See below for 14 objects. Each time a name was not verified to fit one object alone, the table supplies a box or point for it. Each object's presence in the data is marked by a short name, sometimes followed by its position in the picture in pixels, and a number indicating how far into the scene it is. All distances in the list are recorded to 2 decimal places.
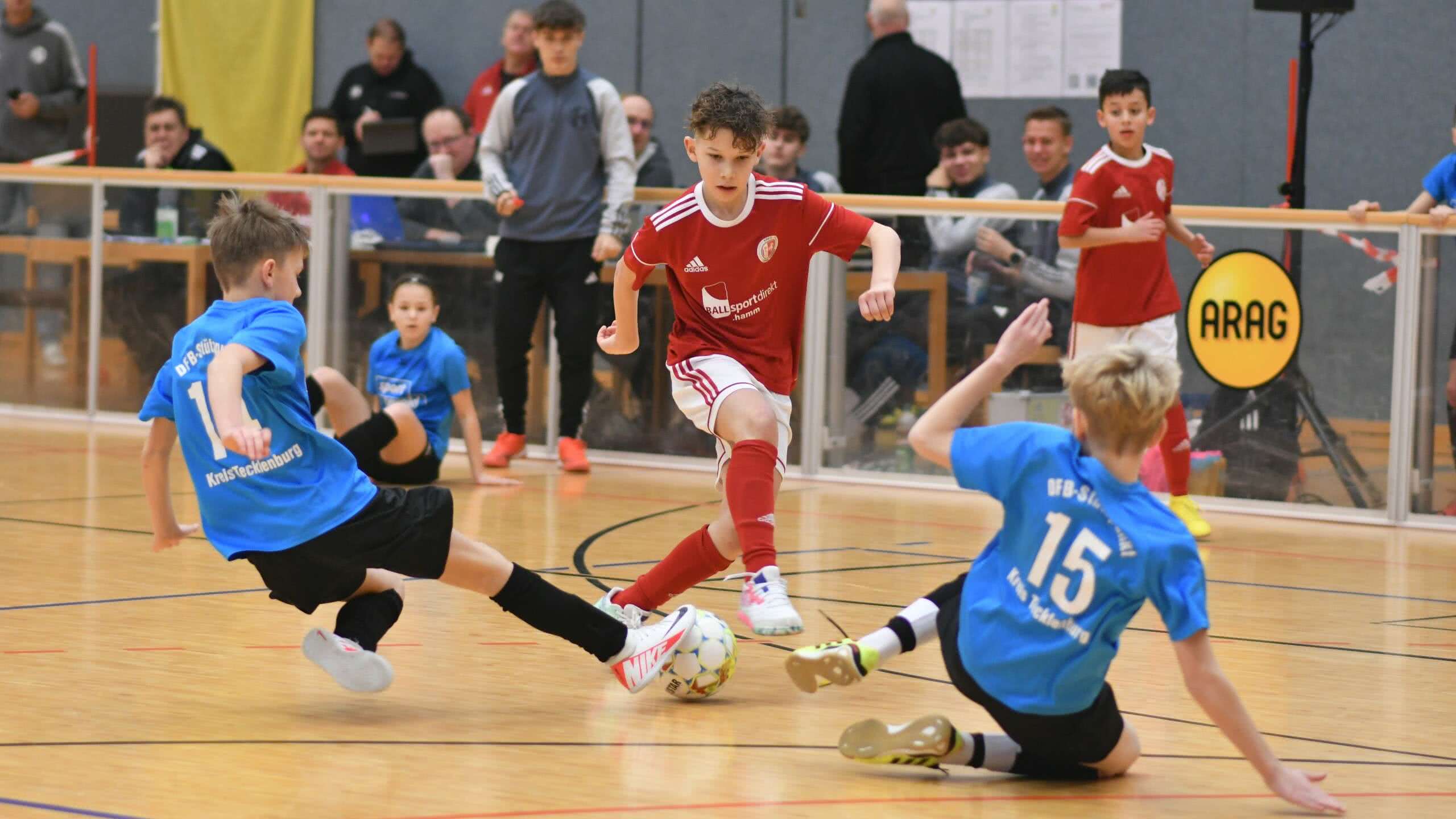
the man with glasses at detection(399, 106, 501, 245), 17.23
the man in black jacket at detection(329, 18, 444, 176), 24.25
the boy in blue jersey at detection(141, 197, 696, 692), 7.12
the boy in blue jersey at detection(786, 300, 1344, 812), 6.03
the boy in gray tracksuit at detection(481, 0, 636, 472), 16.03
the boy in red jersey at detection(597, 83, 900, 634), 8.55
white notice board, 22.39
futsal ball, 7.78
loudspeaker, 15.88
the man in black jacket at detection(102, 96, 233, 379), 18.20
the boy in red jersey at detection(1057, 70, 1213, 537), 13.22
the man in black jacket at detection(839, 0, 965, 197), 18.31
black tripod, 14.60
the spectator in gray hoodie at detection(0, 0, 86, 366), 23.00
